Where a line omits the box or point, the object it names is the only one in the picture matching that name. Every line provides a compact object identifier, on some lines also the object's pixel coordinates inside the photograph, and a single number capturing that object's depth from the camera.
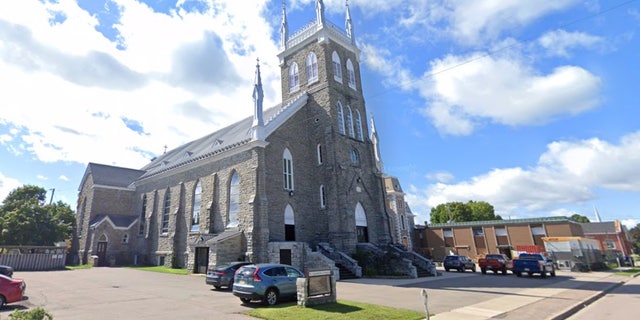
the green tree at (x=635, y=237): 76.81
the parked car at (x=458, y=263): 31.61
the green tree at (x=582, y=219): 98.19
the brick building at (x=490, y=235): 43.69
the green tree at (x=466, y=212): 73.69
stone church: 25.41
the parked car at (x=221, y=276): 17.14
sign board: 11.95
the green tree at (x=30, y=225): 35.16
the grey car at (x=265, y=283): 12.66
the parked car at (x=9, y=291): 11.93
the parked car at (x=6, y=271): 17.81
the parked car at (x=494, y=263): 28.19
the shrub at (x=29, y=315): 5.76
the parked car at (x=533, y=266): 24.33
